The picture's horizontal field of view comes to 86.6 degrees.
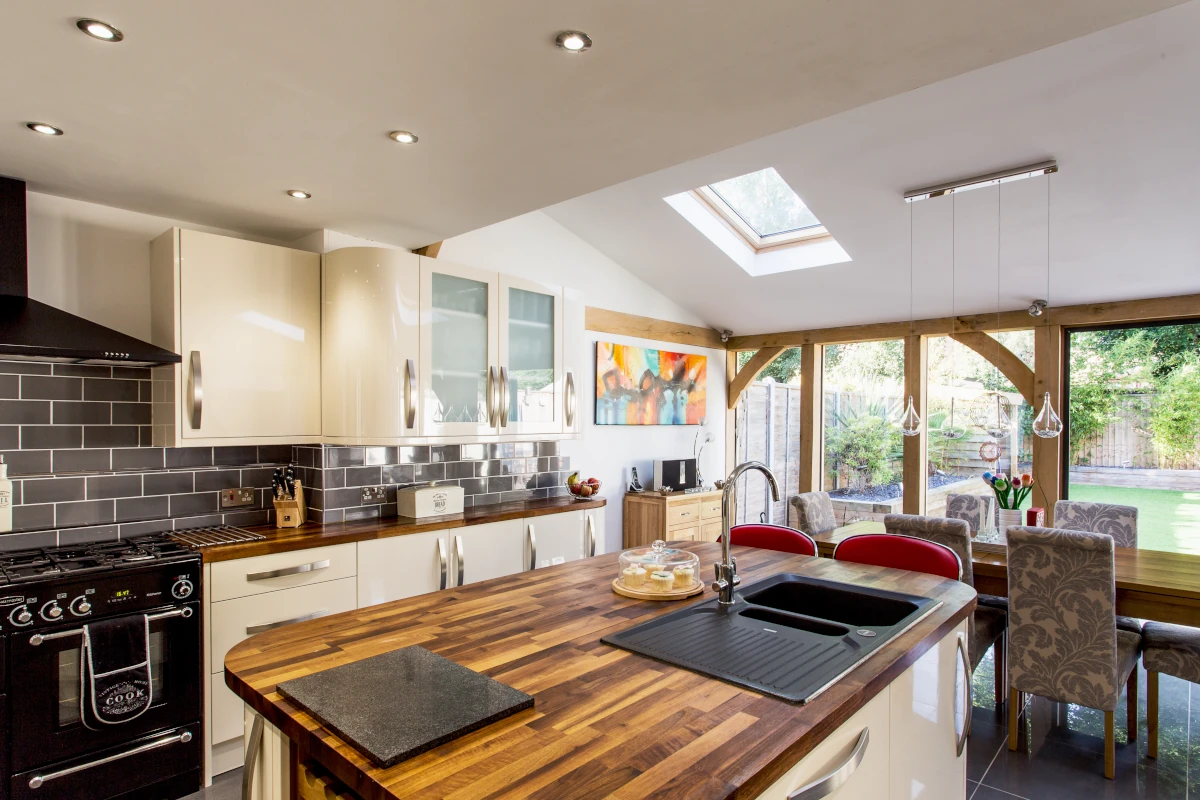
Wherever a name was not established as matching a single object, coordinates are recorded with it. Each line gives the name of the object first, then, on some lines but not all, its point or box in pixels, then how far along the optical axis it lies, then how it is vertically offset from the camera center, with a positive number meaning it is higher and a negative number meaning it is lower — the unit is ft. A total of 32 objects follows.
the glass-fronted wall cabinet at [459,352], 10.60 +0.83
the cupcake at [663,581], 6.03 -1.74
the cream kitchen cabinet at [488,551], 10.60 -2.64
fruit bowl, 13.53 -1.92
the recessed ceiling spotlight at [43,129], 6.52 +2.82
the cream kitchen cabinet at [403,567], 9.57 -2.62
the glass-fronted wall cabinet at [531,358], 11.85 +0.81
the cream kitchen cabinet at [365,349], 9.94 +0.80
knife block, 9.82 -1.75
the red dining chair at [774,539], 8.52 -1.96
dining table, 8.37 -2.62
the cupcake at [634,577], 6.12 -1.72
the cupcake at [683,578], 6.08 -1.72
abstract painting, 16.90 +0.35
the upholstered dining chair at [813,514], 12.34 -2.30
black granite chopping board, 3.18 -1.70
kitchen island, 3.00 -1.81
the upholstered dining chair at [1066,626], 8.27 -3.10
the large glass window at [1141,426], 14.05 -0.69
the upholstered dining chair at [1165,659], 8.60 -3.60
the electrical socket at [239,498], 9.87 -1.52
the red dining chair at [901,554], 7.62 -1.98
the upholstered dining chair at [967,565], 9.71 -2.55
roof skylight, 14.87 +4.72
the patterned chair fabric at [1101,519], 11.83 -2.36
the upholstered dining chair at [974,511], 12.67 -2.31
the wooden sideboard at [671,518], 16.22 -3.14
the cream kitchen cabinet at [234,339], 8.70 +0.90
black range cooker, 6.68 -3.04
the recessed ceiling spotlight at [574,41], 5.05 +2.89
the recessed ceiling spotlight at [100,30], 4.84 +2.86
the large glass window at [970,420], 16.06 -0.61
